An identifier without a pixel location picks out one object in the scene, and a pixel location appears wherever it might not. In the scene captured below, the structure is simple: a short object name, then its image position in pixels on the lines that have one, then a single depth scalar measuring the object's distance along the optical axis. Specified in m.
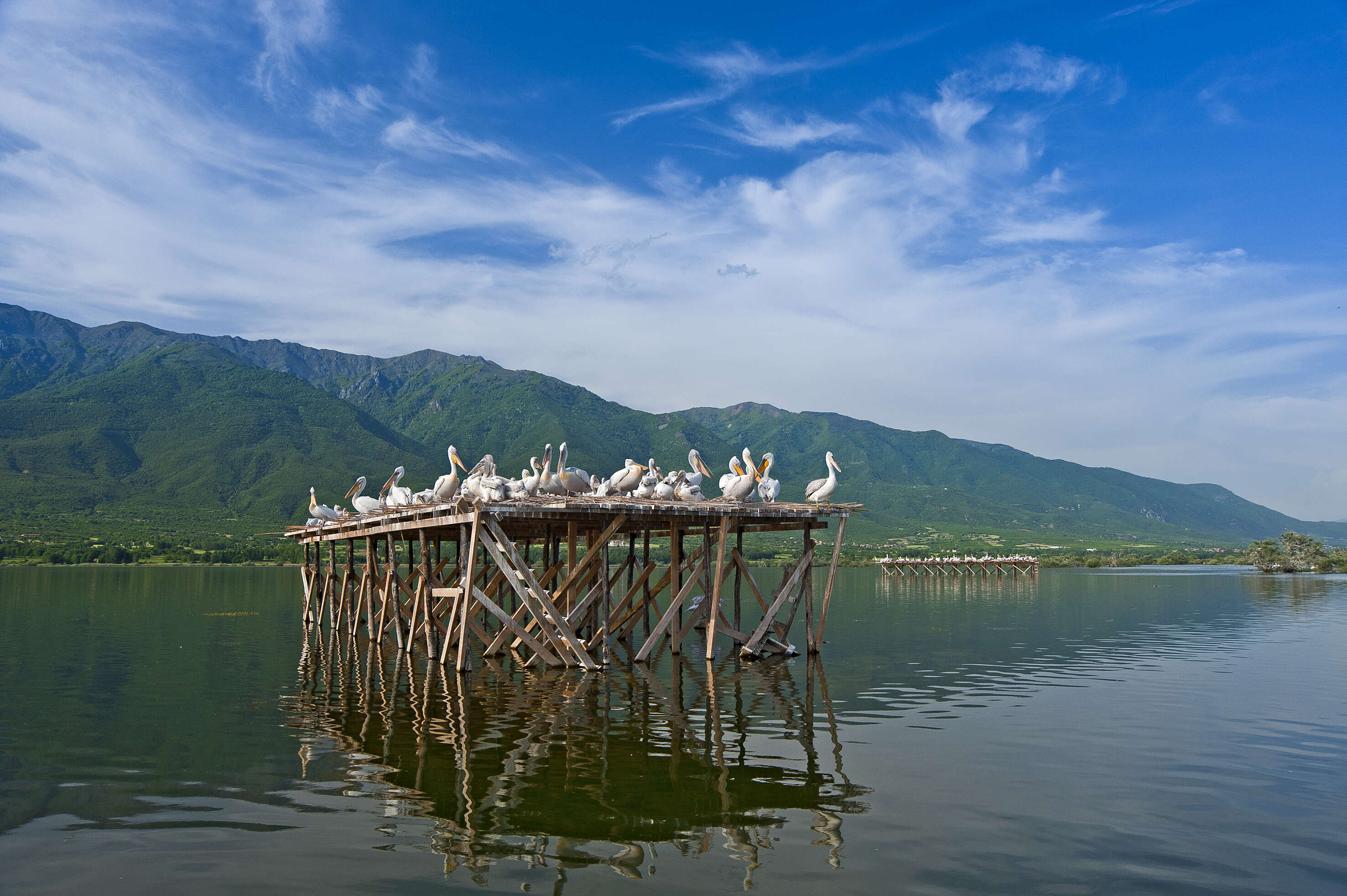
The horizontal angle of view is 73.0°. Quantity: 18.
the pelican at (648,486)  26.41
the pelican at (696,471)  26.14
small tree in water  104.06
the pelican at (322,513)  35.16
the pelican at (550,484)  25.78
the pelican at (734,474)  25.72
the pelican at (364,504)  30.33
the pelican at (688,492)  25.28
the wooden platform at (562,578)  22.81
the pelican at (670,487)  26.08
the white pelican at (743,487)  24.67
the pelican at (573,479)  25.64
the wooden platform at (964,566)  97.56
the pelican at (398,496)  27.72
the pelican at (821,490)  25.97
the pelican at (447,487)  25.75
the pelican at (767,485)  26.42
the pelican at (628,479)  25.80
